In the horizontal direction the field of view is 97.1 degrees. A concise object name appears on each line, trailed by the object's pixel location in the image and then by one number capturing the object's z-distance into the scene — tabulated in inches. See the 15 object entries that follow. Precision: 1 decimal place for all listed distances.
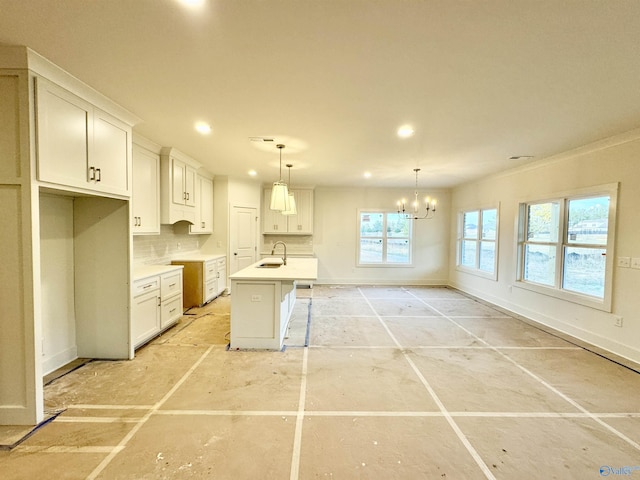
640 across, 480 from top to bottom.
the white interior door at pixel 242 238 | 238.8
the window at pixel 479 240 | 224.4
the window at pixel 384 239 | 287.9
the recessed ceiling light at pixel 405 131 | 120.1
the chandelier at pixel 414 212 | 281.1
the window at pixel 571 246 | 138.3
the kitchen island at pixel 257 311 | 128.0
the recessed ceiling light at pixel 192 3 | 55.0
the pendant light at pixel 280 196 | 135.4
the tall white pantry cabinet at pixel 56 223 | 74.6
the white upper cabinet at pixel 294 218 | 274.4
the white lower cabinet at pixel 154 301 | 124.6
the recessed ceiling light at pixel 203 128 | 121.0
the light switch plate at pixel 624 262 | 126.1
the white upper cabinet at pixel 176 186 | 163.2
